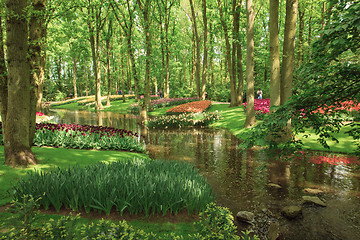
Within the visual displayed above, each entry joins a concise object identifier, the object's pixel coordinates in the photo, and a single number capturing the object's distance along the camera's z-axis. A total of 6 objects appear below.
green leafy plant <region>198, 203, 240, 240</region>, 2.28
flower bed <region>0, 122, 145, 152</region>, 8.20
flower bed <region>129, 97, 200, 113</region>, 25.36
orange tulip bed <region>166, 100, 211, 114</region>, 18.81
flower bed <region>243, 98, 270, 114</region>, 15.10
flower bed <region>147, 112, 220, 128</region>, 16.19
